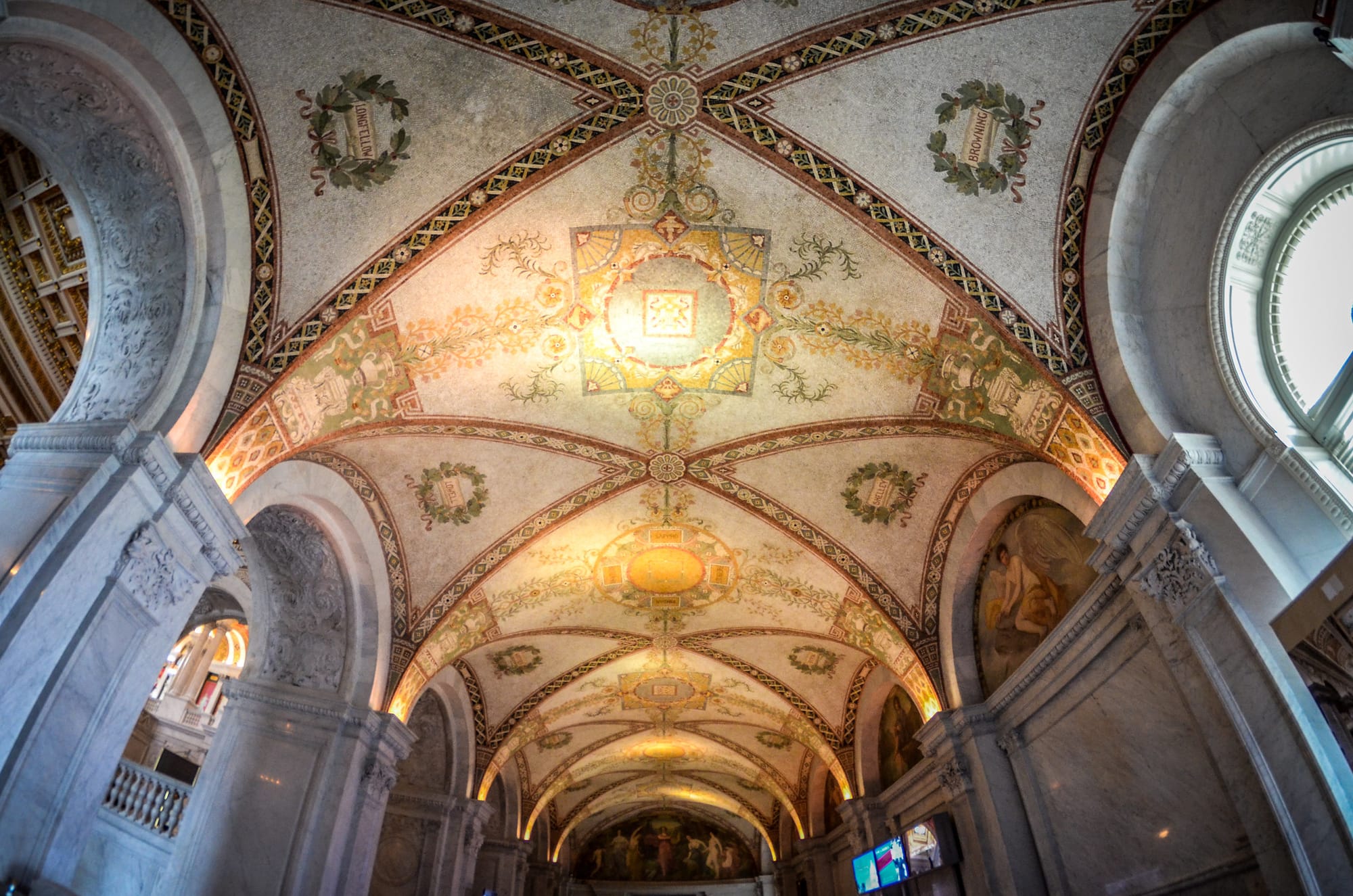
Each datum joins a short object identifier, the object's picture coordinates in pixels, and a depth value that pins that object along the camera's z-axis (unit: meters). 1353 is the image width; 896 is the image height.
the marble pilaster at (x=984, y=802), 7.73
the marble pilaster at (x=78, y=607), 4.15
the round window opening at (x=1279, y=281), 4.39
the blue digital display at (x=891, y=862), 10.58
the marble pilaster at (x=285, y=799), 7.43
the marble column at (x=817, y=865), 15.65
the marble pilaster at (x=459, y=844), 11.89
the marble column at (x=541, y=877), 18.53
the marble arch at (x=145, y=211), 5.07
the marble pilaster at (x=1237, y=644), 3.94
